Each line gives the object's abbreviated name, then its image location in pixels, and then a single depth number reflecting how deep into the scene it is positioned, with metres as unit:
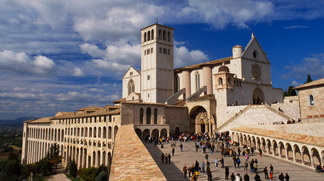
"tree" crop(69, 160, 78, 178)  43.78
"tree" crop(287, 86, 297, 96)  62.02
